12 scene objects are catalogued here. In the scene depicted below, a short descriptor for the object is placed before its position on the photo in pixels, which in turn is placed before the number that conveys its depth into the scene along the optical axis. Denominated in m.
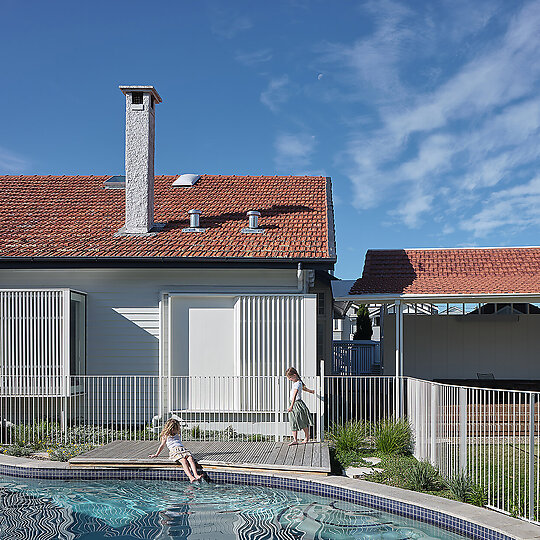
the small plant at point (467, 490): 8.38
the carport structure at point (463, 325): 16.44
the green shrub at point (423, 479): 9.39
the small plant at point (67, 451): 11.78
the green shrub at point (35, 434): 12.93
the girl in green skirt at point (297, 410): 12.47
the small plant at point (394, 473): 9.77
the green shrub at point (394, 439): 11.84
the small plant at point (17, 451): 12.32
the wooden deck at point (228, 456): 10.70
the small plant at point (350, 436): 12.08
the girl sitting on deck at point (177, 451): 10.58
